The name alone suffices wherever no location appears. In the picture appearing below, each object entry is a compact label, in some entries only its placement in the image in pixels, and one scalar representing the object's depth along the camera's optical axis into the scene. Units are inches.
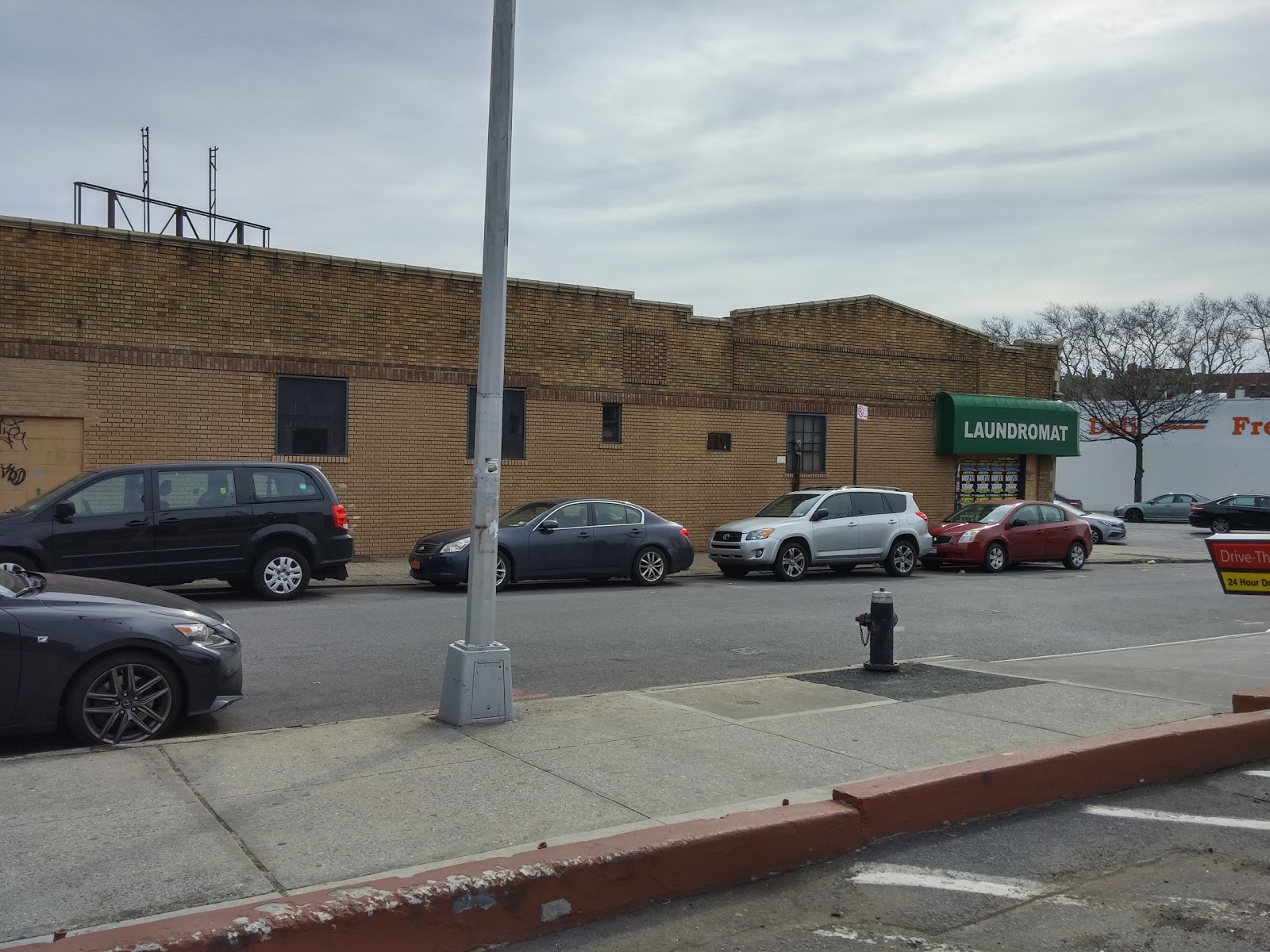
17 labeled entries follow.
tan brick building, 714.2
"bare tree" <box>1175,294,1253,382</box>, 2235.5
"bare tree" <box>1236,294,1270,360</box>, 2560.5
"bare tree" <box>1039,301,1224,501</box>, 2123.5
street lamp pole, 295.0
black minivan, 519.5
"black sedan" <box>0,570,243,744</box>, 269.9
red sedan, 872.3
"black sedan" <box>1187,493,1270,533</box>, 1513.3
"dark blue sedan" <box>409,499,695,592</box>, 647.1
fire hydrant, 394.0
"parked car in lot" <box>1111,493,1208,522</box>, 1958.7
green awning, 1097.4
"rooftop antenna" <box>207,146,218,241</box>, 860.0
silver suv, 762.8
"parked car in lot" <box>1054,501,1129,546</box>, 1268.5
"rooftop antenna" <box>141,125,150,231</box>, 847.7
